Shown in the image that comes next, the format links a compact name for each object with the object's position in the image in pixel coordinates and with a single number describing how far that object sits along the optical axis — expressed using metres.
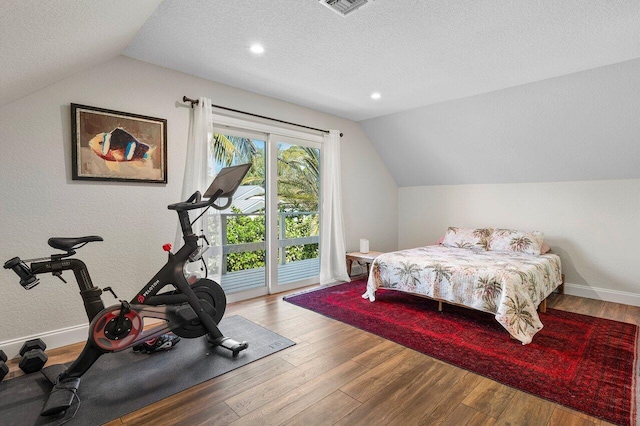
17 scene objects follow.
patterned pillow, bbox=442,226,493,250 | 4.42
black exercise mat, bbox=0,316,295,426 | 1.80
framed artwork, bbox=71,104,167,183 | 2.69
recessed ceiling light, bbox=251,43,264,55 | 2.70
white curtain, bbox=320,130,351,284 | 4.59
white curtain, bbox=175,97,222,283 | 3.27
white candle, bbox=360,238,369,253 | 4.90
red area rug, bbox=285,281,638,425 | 1.97
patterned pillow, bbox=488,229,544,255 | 4.02
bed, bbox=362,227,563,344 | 2.81
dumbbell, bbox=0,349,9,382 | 2.09
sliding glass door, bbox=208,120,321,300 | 3.72
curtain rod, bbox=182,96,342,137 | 3.29
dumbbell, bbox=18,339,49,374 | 2.21
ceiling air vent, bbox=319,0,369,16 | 2.08
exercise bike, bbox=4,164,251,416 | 1.96
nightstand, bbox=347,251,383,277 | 4.53
